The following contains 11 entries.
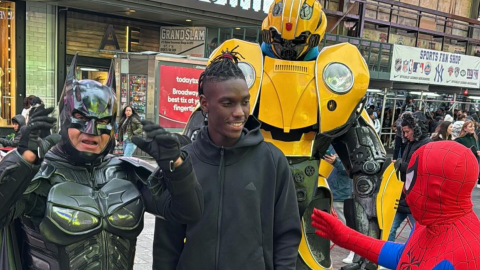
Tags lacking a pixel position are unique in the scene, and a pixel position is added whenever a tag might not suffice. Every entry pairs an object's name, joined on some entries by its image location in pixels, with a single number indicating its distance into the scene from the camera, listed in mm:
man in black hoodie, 1768
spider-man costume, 1552
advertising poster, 9406
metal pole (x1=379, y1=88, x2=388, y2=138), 12242
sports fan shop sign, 12969
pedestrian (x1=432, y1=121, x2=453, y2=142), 6219
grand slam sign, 11598
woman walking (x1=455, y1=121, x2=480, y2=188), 7379
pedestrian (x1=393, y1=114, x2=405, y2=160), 7098
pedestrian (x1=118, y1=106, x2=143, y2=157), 7828
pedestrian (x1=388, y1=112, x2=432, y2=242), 4852
